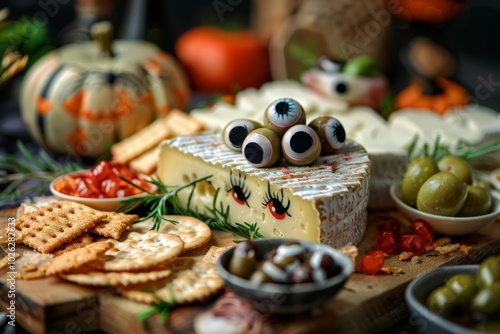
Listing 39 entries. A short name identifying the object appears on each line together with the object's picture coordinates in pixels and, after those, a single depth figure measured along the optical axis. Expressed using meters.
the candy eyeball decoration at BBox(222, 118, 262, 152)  0.60
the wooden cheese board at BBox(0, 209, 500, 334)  0.49
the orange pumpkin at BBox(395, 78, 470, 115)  0.83
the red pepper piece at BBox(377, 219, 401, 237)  0.59
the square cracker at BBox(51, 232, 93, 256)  0.55
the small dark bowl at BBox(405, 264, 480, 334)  0.47
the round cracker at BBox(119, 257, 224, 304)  0.50
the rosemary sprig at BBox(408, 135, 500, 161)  0.66
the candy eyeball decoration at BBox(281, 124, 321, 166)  0.57
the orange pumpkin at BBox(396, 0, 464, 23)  0.89
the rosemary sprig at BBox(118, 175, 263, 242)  0.58
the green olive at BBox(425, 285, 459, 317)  0.49
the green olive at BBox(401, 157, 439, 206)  0.60
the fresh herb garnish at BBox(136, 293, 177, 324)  0.49
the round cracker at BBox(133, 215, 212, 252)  0.56
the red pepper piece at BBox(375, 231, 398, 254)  0.57
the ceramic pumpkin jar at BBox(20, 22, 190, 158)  0.74
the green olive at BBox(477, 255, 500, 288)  0.48
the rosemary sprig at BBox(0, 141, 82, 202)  0.66
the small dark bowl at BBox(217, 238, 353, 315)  0.47
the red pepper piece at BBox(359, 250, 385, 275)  0.54
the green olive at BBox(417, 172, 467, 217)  0.57
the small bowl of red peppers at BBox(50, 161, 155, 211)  0.61
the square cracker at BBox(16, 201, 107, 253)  0.56
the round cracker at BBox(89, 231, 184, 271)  0.51
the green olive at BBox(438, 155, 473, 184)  0.61
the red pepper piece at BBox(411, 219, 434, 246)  0.58
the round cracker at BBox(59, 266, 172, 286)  0.50
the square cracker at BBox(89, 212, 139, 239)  0.57
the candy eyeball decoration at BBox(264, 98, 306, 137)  0.58
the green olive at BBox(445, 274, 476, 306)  0.49
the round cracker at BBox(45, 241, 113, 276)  0.51
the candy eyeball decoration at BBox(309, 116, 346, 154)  0.59
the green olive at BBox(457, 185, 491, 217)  0.59
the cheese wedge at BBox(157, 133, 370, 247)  0.55
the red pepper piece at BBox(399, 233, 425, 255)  0.57
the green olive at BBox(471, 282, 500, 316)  0.47
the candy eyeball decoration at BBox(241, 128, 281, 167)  0.57
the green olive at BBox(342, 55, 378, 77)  0.77
